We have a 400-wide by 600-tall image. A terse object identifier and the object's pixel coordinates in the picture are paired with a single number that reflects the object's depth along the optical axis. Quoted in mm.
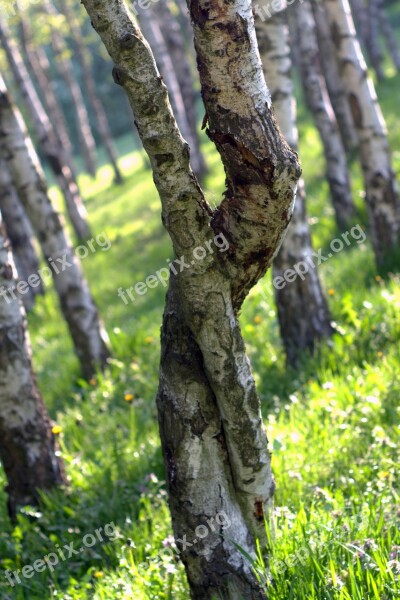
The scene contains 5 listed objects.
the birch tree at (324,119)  10031
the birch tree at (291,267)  5707
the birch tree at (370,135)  7348
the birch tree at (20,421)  4715
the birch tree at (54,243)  6887
